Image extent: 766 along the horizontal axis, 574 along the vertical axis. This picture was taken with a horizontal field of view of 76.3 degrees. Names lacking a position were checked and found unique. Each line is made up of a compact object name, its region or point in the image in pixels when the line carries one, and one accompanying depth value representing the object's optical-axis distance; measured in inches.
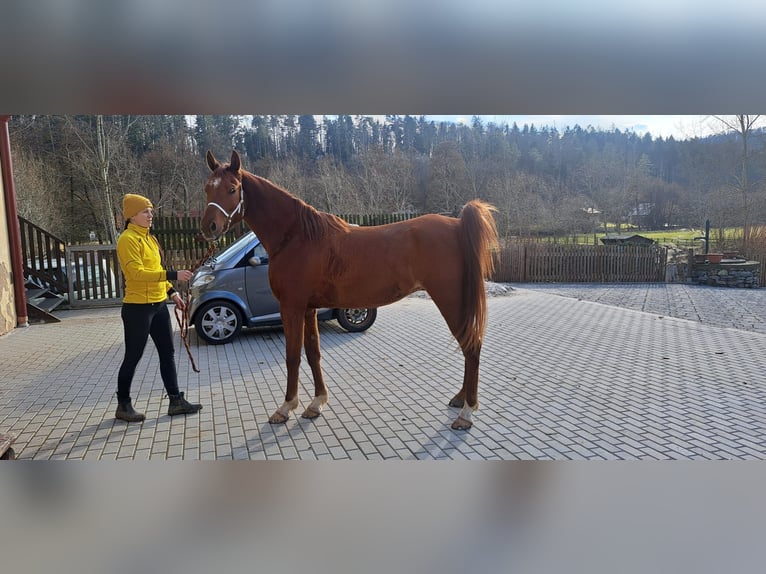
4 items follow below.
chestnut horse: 164.7
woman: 167.5
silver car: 295.7
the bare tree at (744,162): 719.1
